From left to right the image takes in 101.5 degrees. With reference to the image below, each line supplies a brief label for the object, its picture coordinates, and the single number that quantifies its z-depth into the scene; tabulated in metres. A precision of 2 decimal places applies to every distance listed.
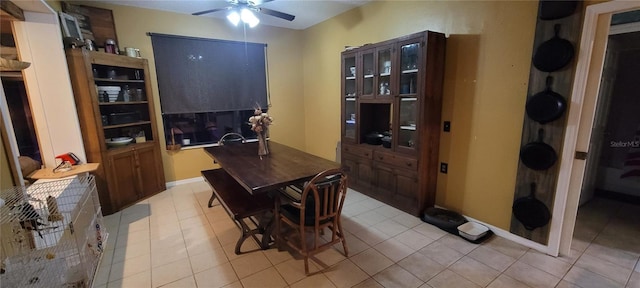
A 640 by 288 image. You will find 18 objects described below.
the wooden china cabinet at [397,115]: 2.73
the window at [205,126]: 4.09
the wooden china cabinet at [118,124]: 2.93
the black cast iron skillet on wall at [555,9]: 1.92
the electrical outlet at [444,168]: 2.94
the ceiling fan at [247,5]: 2.61
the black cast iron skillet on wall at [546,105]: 2.04
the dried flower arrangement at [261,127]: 2.79
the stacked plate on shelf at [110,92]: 3.20
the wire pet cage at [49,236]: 1.44
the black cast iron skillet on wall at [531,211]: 2.24
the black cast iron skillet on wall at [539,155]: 2.13
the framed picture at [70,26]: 2.75
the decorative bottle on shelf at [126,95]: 3.46
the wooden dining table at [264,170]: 2.05
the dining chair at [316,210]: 1.96
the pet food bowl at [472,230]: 2.47
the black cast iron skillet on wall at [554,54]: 1.96
